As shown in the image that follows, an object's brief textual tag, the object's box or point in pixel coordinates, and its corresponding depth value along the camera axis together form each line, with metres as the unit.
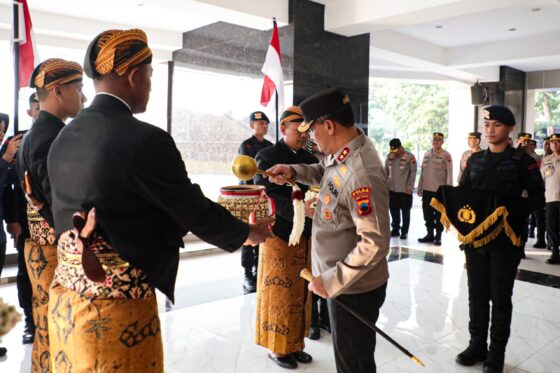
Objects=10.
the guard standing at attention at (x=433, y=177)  7.02
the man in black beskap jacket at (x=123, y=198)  1.31
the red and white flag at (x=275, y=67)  4.20
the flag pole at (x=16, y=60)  2.90
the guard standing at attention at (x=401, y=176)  7.21
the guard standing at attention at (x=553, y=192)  5.97
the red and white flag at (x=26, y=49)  3.17
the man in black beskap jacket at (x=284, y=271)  2.73
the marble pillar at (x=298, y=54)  5.76
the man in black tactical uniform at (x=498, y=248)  2.61
